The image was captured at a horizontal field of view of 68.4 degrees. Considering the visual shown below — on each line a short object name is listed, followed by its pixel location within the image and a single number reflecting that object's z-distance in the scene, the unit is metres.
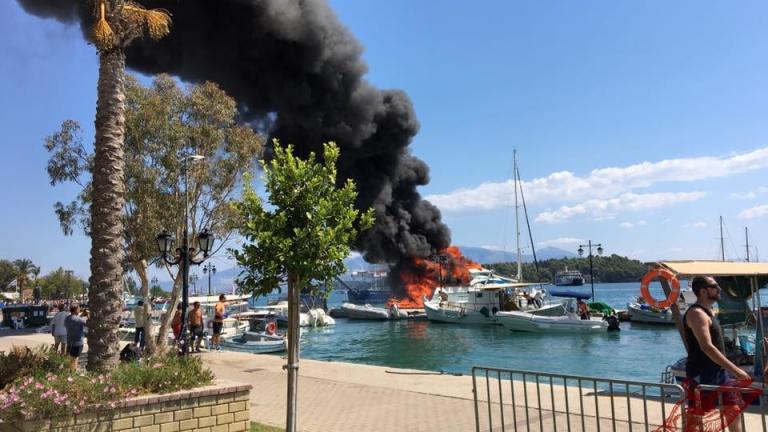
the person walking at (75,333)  11.62
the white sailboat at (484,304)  42.47
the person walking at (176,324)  15.83
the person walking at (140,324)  15.52
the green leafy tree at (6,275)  97.06
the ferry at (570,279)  89.38
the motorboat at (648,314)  36.82
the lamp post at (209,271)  63.62
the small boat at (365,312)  50.90
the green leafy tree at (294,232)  5.47
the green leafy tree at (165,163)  16.53
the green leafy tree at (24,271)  90.59
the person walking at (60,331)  13.49
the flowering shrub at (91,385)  4.86
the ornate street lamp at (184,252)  12.39
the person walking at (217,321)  17.77
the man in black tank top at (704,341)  4.65
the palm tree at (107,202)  6.73
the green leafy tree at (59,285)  98.00
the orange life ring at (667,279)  5.96
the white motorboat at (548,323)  33.75
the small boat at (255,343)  22.44
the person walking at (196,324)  16.12
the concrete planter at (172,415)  4.92
